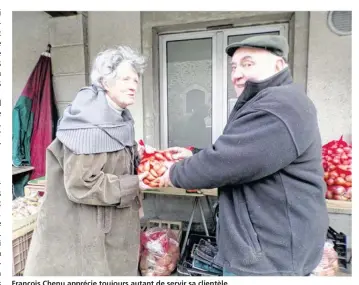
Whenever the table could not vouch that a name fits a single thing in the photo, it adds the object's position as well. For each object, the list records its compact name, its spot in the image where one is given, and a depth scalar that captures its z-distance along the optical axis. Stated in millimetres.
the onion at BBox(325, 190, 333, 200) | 800
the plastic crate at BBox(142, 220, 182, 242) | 1458
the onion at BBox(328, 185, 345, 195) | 773
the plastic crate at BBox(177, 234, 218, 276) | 1190
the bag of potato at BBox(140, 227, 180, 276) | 1121
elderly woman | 651
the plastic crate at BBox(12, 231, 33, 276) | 1003
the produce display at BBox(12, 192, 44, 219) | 1095
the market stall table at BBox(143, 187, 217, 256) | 1179
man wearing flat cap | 464
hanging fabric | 1515
